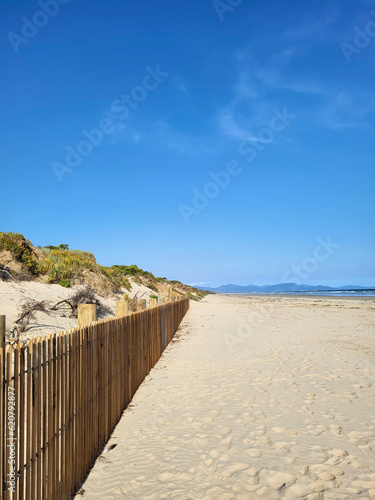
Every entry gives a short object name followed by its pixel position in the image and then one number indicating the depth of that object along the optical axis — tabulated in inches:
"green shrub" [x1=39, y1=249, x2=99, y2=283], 584.1
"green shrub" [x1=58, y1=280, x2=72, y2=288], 572.4
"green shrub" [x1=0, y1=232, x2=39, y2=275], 538.0
